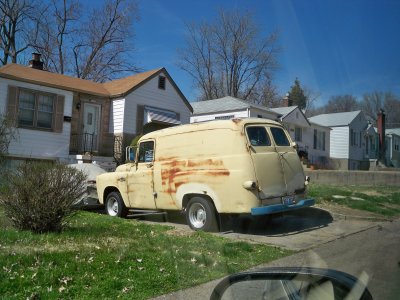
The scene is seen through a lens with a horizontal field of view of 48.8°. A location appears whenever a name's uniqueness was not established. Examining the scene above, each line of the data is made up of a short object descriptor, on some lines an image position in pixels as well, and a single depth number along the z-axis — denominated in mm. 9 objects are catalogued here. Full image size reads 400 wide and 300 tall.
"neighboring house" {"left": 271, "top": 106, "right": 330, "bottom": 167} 30984
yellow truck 8672
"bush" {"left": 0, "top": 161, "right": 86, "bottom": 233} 7262
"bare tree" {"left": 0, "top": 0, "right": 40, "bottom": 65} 34312
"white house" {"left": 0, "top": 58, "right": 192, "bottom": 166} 17719
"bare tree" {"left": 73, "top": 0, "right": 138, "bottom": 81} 37688
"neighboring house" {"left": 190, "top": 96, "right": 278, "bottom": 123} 28078
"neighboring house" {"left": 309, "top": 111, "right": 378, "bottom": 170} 35344
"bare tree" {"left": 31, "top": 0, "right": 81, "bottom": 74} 36750
